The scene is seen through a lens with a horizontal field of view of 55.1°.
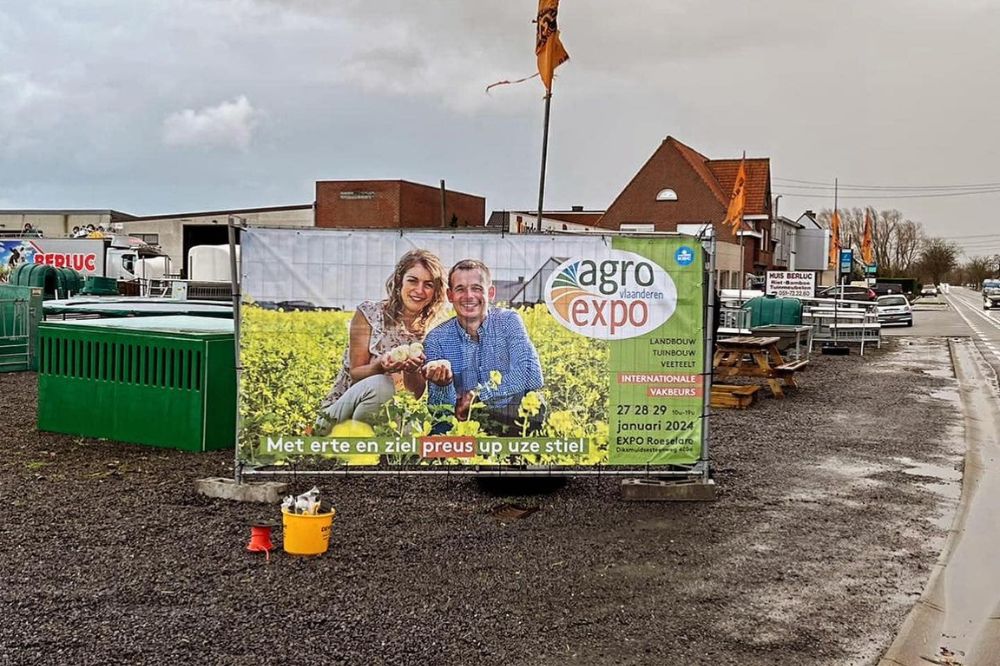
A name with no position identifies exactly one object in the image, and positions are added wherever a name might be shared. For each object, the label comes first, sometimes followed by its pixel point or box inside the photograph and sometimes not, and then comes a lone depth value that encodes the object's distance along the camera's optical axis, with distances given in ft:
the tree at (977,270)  545.44
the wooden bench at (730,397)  46.39
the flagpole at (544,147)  31.40
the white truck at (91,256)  135.64
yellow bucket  19.90
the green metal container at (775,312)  88.09
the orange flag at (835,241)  127.77
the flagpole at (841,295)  87.09
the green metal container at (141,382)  30.73
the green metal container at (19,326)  55.26
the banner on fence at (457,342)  23.91
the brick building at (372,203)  196.95
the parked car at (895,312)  138.41
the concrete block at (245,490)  24.44
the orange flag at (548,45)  33.69
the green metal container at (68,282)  97.16
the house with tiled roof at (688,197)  197.98
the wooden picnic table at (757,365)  50.03
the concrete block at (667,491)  25.67
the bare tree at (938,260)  431.02
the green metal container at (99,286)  107.65
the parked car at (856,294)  135.44
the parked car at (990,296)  241.14
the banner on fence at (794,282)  102.99
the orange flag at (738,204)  98.53
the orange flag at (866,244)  164.55
